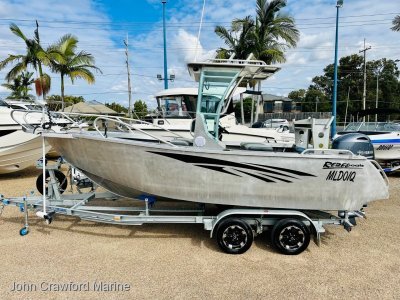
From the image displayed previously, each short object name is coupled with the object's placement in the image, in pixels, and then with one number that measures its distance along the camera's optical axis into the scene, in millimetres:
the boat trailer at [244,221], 3988
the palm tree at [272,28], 18375
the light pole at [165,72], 16266
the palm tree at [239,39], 18469
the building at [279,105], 56500
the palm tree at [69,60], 15664
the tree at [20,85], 34375
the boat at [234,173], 3840
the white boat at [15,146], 8281
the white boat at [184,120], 8562
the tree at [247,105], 35875
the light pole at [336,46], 14729
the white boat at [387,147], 8633
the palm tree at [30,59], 15352
